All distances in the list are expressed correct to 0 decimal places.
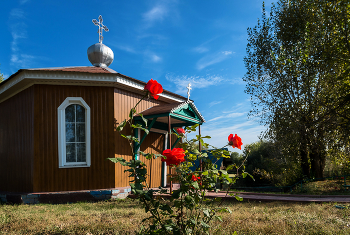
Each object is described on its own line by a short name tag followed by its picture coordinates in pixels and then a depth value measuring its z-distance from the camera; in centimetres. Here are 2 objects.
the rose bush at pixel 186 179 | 234
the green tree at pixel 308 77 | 1081
